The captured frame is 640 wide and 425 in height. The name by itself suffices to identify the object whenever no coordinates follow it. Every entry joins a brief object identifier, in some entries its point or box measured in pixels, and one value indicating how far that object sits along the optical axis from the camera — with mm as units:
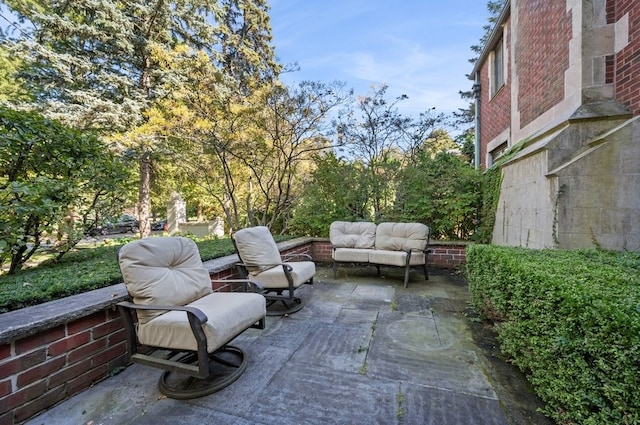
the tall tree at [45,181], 2629
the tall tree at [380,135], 5945
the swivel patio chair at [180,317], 1788
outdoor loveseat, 4461
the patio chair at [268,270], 3289
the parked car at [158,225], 19128
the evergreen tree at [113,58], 8805
